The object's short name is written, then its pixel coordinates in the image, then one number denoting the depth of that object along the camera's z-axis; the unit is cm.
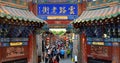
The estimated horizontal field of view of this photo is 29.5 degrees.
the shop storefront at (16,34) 966
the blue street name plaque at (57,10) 1480
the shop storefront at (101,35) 934
